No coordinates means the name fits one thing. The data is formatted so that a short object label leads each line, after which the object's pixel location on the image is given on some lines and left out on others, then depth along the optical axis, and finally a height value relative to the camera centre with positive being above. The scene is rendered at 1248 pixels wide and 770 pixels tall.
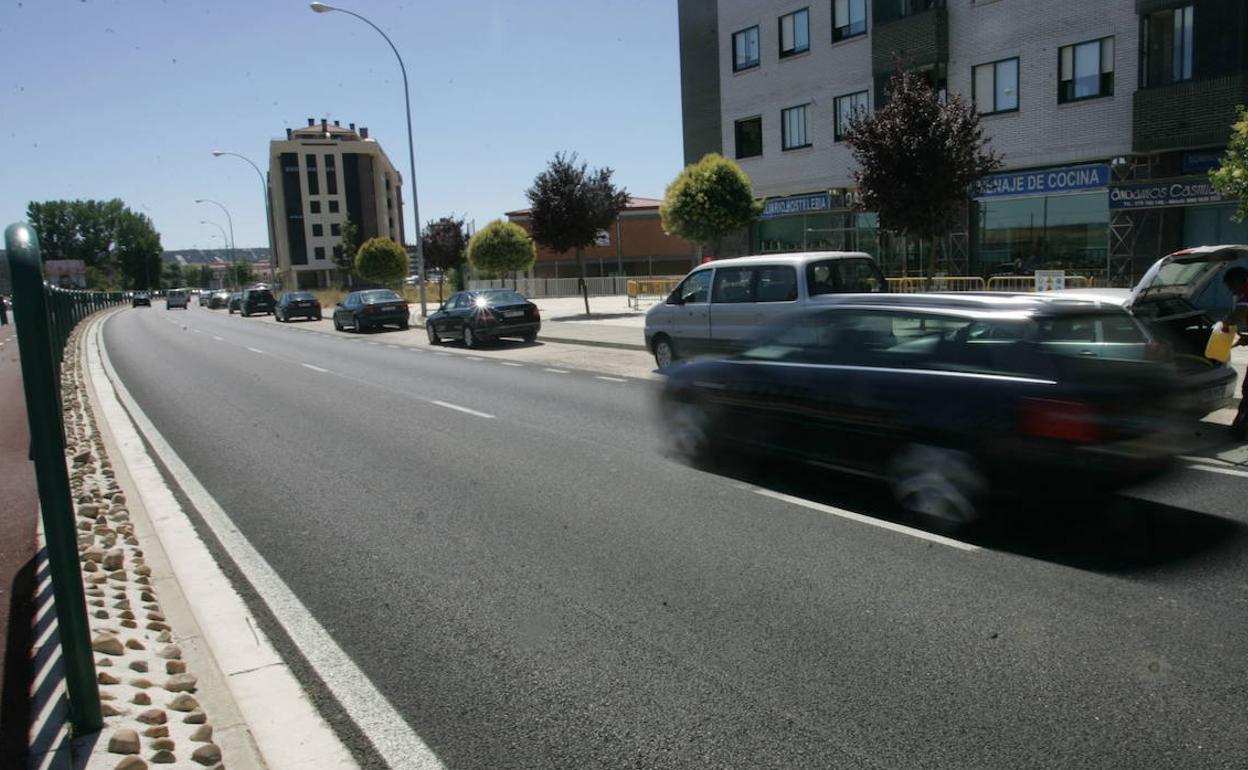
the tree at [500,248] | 39.47 +1.56
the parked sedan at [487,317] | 22.48 -0.82
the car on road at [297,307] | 42.50 -0.65
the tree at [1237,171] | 16.00 +1.42
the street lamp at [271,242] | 68.34 +3.89
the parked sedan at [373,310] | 31.03 -0.70
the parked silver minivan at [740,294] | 12.49 -0.31
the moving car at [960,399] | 5.51 -0.90
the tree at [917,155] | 19.48 +2.37
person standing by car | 7.62 -0.54
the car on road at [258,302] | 52.16 -0.40
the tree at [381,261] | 58.38 +1.84
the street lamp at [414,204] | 31.77 +3.05
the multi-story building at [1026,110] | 23.08 +4.36
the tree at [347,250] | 88.88 +4.15
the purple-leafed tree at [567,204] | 31.56 +2.65
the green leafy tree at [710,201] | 29.59 +2.39
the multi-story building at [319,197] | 110.62 +11.69
